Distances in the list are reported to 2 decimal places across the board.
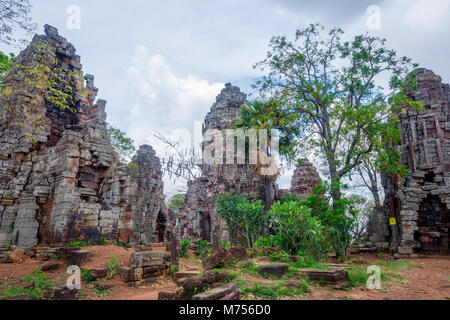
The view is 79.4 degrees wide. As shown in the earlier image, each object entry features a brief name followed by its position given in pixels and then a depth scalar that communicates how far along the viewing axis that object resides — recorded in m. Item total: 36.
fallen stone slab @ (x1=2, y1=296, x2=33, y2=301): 5.51
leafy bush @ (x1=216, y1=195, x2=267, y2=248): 14.10
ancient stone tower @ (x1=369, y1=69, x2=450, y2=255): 14.51
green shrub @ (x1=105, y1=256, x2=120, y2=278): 8.22
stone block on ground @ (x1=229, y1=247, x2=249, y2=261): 8.73
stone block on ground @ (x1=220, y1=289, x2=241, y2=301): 4.18
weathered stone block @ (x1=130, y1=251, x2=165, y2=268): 7.86
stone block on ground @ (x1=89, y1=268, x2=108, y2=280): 7.88
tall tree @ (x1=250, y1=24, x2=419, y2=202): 13.30
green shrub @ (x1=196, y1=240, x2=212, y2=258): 13.39
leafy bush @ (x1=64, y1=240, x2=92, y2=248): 9.52
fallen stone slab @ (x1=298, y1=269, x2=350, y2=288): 6.28
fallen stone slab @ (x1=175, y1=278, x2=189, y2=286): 6.72
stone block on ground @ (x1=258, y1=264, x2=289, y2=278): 6.84
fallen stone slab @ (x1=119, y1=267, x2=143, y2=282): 7.63
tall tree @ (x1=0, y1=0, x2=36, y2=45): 7.49
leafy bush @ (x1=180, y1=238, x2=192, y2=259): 12.66
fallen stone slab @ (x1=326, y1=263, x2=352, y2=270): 7.63
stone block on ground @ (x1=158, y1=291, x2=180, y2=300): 5.43
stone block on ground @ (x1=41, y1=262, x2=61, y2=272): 8.25
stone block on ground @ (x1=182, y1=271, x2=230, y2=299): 5.43
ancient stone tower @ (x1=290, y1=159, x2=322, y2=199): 21.83
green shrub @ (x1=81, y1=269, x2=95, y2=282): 7.77
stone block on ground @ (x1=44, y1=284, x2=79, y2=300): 5.74
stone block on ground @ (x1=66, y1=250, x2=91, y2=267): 8.61
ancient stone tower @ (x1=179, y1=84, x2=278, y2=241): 21.38
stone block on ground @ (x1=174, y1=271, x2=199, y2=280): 7.03
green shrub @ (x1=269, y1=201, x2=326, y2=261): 9.55
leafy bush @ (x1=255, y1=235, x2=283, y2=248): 10.70
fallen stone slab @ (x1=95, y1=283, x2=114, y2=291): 7.19
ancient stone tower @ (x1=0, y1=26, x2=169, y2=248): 10.19
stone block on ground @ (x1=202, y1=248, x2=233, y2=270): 7.52
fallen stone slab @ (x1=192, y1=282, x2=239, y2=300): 4.08
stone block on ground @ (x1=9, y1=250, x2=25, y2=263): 9.23
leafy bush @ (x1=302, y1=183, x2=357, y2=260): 12.03
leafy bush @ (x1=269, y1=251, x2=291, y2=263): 8.84
